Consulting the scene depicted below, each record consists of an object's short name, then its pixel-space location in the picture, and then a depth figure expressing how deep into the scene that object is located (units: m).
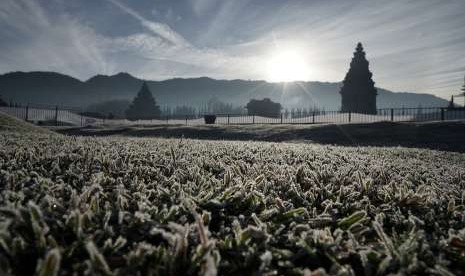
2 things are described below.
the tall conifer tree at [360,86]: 58.81
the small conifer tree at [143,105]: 93.94
